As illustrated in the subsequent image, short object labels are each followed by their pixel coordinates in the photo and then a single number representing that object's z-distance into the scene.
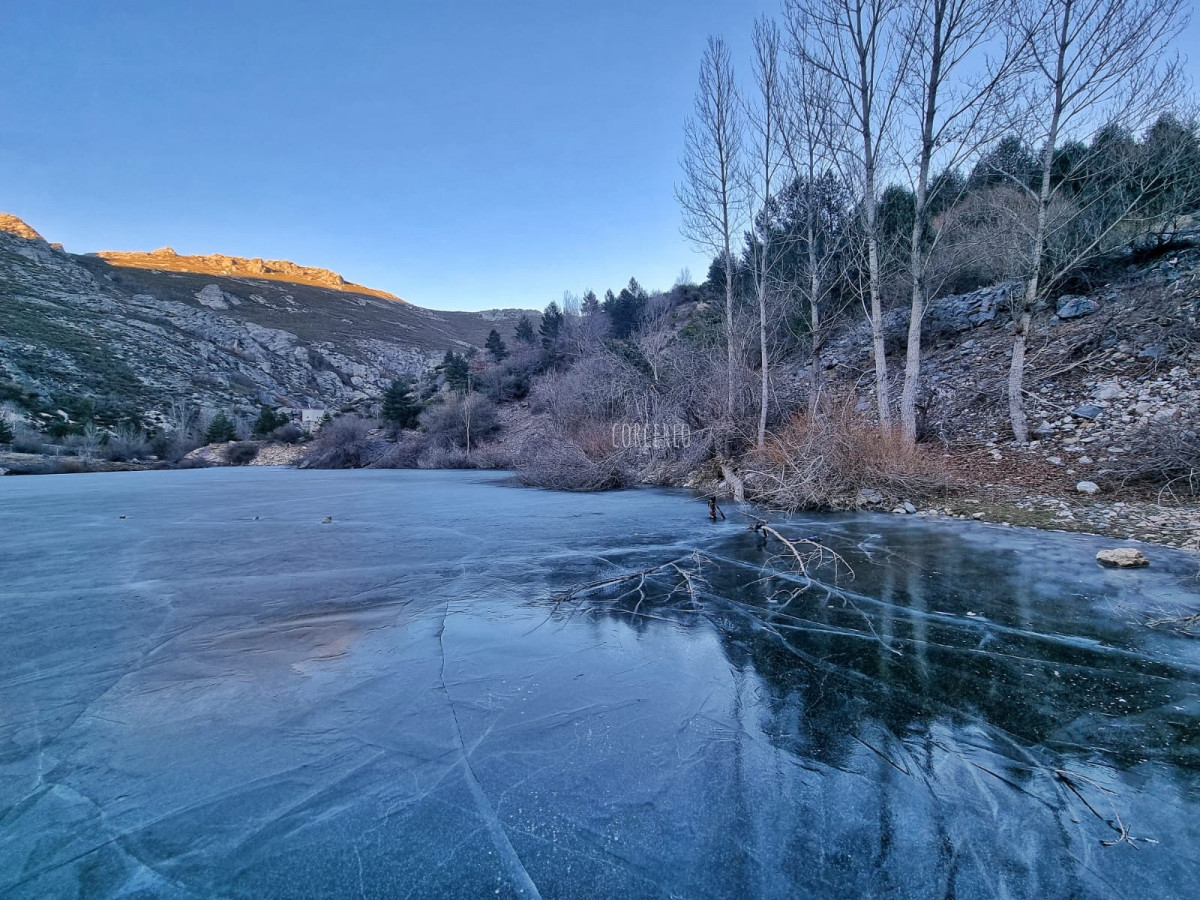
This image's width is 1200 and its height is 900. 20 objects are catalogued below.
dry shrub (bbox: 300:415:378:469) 26.95
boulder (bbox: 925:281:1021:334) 12.88
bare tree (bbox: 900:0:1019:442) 8.41
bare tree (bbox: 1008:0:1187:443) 7.62
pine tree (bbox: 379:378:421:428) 28.83
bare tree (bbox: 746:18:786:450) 11.09
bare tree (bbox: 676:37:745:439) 12.16
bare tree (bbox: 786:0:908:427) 9.21
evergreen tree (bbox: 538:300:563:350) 34.89
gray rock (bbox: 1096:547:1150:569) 4.19
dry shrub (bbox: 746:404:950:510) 7.65
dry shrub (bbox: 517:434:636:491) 12.68
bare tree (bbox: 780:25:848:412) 10.45
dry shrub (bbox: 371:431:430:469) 25.88
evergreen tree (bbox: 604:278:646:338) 34.69
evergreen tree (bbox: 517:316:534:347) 37.91
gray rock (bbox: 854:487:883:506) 7.75
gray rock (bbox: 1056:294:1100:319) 10.72
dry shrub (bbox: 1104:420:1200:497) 5.68
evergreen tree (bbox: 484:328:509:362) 37.73
